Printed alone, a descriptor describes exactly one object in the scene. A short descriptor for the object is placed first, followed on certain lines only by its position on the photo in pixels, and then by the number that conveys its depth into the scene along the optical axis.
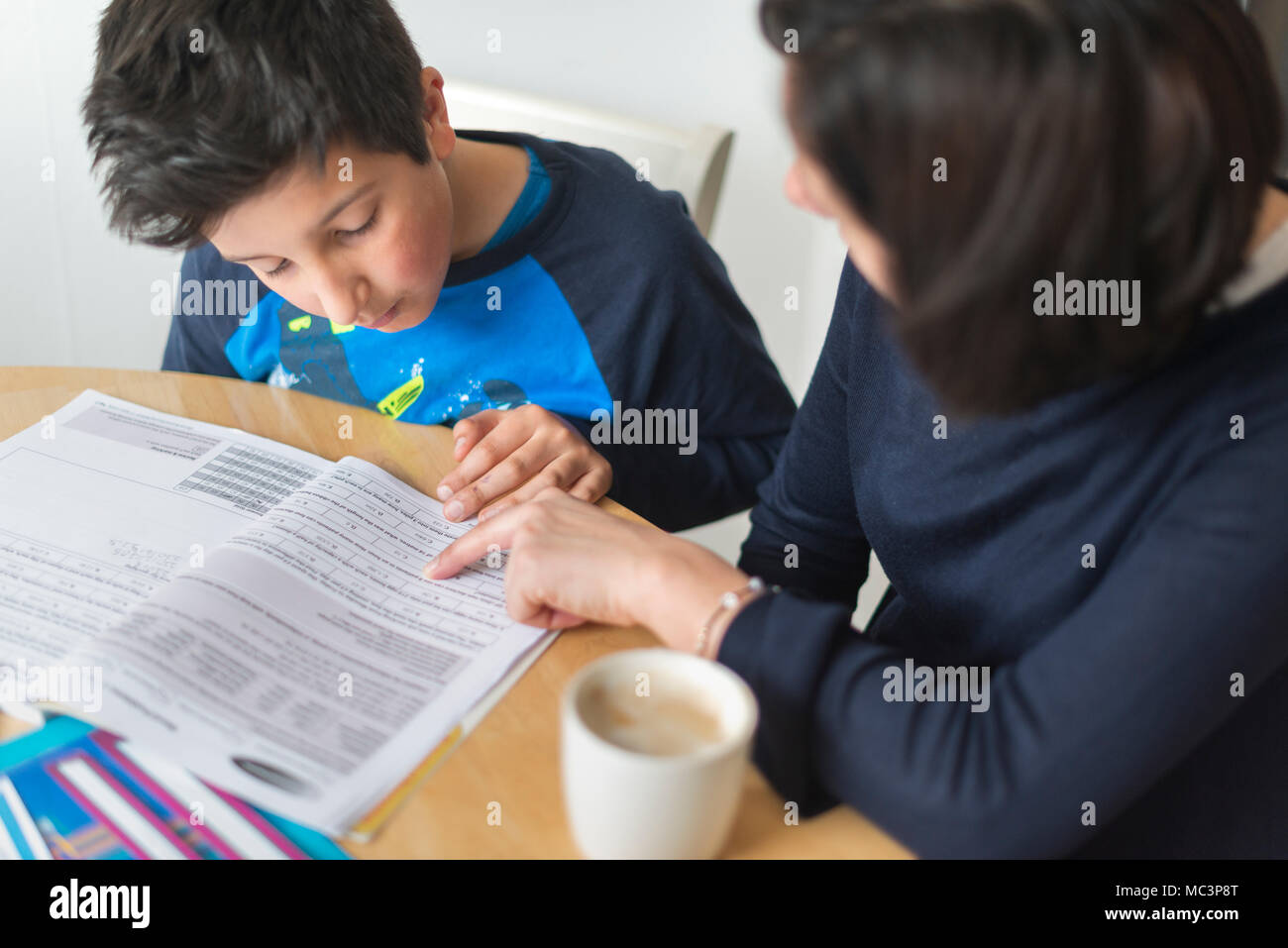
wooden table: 0.56
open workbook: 0.59
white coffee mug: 0.49
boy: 0.83
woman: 0.47
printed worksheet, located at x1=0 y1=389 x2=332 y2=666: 0.69
